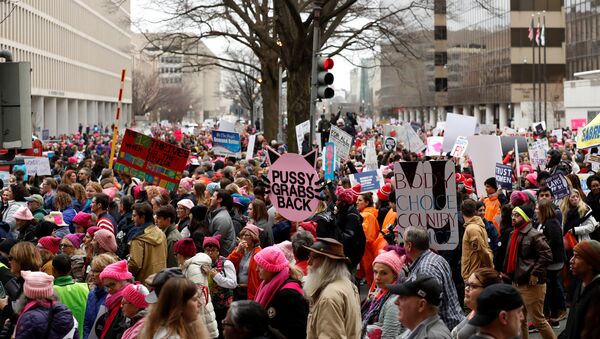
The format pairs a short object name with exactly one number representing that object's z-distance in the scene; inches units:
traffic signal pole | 684.7
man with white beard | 282.2
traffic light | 664.4
